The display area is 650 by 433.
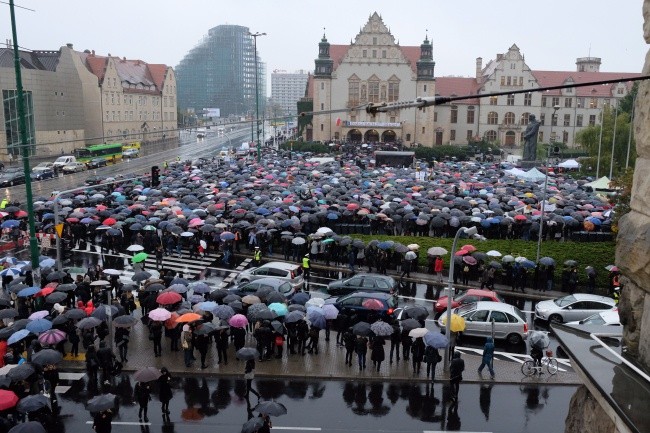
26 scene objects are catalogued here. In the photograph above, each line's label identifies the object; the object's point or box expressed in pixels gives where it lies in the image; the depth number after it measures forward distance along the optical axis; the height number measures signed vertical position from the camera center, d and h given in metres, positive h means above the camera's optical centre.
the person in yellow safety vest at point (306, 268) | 26.27 -6.84
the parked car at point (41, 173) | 61.03 -6.16
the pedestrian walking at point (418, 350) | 17.12 -6.70
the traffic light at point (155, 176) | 31.18 -3.27
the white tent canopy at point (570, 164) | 66.75 -5.37
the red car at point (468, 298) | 21.64 -6.62
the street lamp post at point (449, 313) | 17.00 -5.64
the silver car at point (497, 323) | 19.44 -6.73
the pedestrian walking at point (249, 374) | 15.38 -6.66
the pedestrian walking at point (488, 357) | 16.59 -6.72
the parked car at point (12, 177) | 54.77 -5.92
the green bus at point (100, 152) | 73.88 -4.98
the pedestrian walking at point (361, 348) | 17.17 -6.67
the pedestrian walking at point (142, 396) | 14.24 -6.71
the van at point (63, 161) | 66.06 -5.40
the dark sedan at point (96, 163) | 72.31 -6.03
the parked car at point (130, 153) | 83.62 -5.55
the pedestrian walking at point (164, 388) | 14.41 -6.60
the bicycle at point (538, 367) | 17.12 -7.20
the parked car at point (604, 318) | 18.61 -6.33
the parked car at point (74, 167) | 66.00 -6.09
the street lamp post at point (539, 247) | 27.74 -6.14
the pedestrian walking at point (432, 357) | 16.50 -6.66
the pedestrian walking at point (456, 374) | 15.47 -6.68
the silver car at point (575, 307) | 20.83 -6.72
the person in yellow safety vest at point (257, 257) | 28.38 -6.78
